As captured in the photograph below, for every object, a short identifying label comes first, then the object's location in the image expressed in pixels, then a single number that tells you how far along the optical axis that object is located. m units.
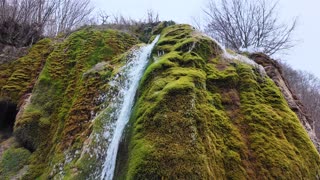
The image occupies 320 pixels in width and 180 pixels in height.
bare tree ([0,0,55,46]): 9.69
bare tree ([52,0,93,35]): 15.84
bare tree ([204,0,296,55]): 14.02
